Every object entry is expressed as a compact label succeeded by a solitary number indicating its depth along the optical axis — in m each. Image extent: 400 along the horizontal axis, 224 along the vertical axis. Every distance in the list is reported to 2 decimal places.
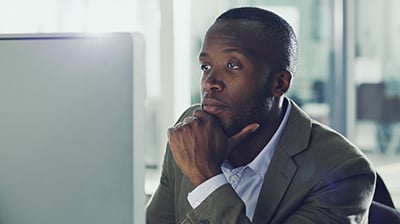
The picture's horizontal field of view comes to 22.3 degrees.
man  1.87
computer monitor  1.32
